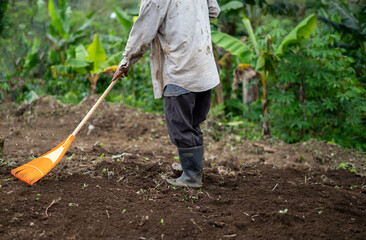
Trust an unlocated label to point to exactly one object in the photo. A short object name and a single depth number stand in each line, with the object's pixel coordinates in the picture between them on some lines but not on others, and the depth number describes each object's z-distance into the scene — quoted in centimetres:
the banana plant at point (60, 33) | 905
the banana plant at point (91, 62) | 769
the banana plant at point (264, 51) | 536
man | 290
